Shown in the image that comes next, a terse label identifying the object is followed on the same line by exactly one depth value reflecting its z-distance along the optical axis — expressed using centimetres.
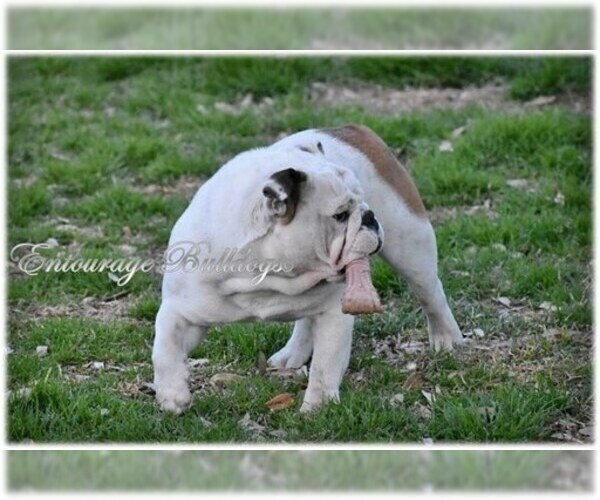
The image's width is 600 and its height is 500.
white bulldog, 1003
